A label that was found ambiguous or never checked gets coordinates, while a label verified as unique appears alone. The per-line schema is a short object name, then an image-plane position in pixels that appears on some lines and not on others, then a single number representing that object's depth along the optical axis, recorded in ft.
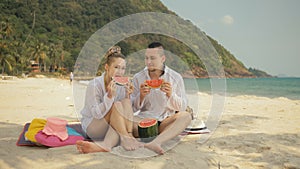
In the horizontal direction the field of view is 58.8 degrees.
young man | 11.36
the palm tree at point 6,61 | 117.19
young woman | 10.74
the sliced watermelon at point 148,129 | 11.66
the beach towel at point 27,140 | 12.02
